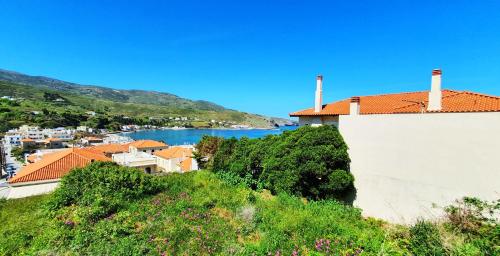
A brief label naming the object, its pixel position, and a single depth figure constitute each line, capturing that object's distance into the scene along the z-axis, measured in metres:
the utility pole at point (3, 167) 41.09
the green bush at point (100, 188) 8.65
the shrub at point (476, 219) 6.84
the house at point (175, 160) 33.34
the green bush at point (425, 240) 5.72
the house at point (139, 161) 33.75
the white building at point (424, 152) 9.26
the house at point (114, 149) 49.92
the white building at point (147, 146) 52.47
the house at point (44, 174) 18.22
